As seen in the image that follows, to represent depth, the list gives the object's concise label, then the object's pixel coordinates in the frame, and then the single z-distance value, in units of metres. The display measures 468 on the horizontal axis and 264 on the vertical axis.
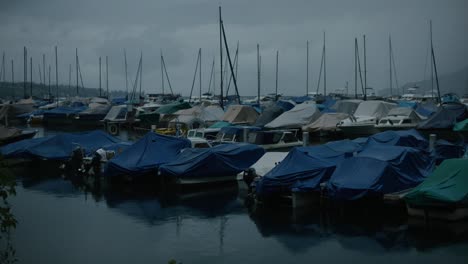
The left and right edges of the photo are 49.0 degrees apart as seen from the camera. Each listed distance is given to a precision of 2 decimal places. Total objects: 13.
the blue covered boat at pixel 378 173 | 19.30
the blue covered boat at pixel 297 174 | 21.15
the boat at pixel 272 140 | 32.28
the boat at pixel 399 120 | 44.84
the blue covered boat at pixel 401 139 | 28.39
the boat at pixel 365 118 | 45.28
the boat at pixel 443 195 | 17.48
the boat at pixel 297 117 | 46.42
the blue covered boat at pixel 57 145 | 32.69
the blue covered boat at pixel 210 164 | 25.14
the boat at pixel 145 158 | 26.87
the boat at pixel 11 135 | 39.94
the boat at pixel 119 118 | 62.24
